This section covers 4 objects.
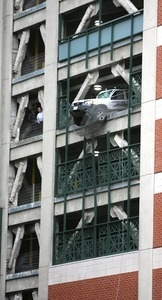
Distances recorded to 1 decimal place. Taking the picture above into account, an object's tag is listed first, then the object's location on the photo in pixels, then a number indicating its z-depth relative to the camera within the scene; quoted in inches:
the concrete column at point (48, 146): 2886.3
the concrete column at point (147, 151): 2650.1
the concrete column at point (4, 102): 3024.1
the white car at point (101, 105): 2800.2
